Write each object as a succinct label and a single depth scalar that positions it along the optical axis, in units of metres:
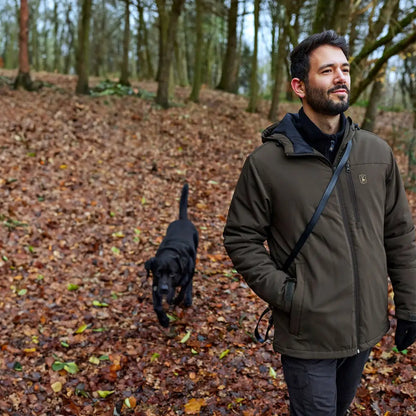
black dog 4.97
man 2.06
